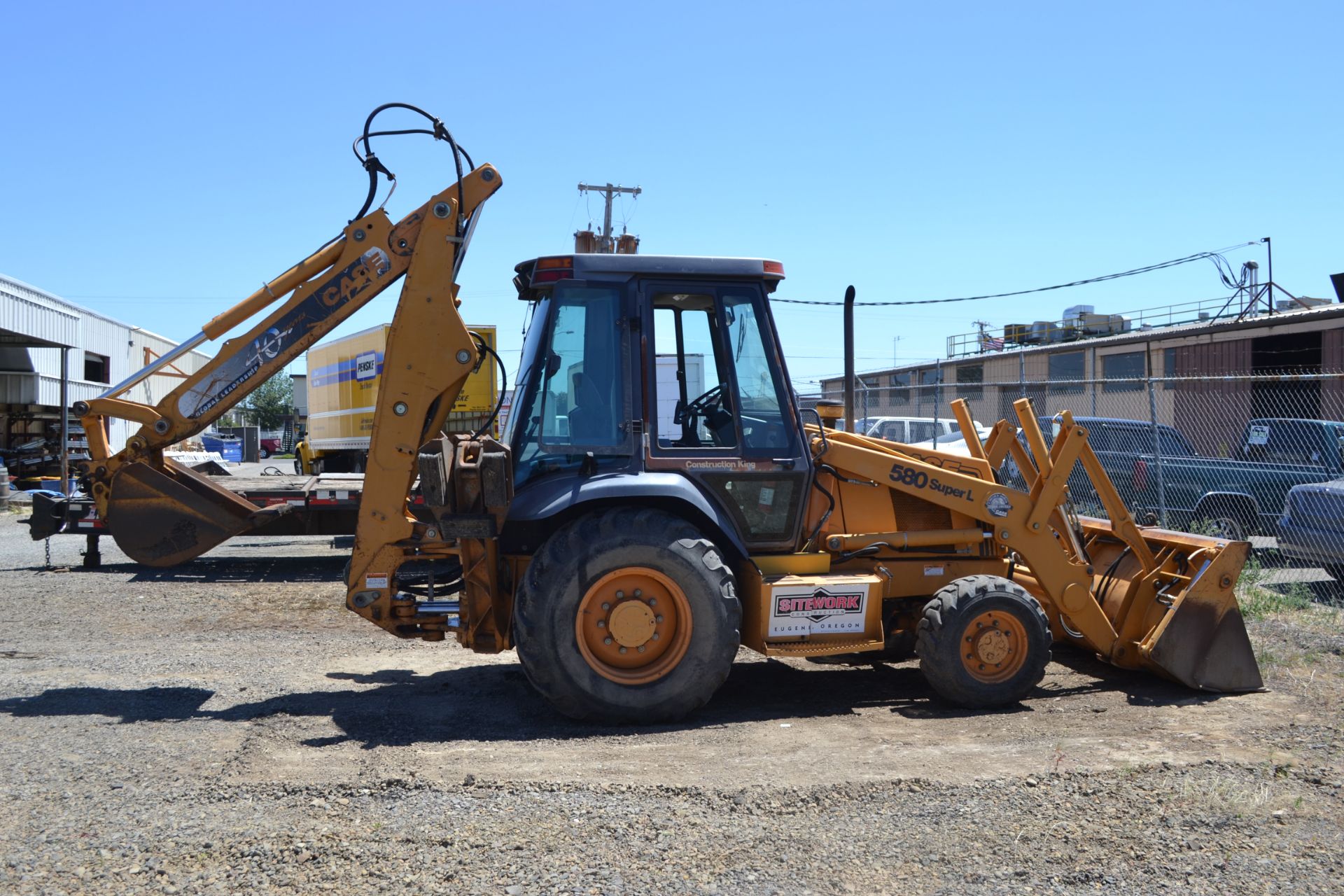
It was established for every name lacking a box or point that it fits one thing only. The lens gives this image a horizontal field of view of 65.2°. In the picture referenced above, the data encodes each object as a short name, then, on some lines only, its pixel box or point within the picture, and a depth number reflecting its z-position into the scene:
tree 73.06
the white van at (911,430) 18.25
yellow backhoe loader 5.75
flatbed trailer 11.20
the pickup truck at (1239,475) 12.07
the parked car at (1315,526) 10.19
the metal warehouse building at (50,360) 24.61
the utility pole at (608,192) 30.94
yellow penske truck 15.66
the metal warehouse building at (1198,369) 21.59
